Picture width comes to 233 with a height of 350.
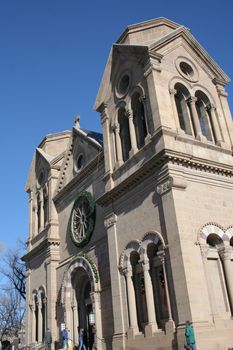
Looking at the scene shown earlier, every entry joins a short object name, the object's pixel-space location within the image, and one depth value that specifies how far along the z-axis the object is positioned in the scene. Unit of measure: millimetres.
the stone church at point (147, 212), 17219
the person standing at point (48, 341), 24766
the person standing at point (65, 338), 23062
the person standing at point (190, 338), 14695
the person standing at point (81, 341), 21706
